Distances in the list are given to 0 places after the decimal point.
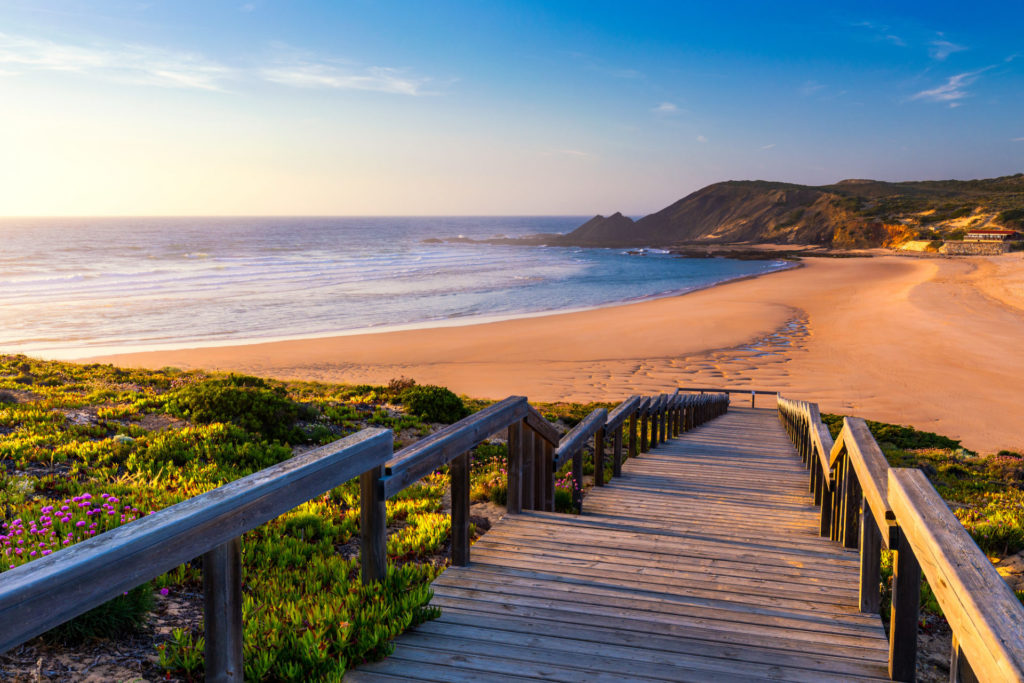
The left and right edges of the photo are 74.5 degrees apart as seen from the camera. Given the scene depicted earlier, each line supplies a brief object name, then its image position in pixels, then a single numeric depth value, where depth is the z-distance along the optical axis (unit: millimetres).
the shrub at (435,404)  11766
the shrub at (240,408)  8648
